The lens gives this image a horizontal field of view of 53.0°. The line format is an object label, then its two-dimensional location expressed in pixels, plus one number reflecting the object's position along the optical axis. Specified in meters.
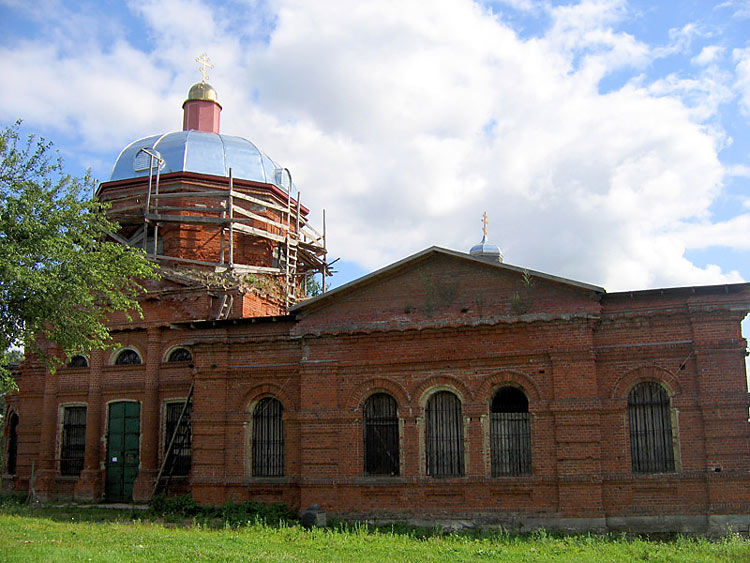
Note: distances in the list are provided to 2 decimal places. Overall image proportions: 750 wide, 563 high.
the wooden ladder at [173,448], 19.25
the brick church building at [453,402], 14.21
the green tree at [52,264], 14.61
